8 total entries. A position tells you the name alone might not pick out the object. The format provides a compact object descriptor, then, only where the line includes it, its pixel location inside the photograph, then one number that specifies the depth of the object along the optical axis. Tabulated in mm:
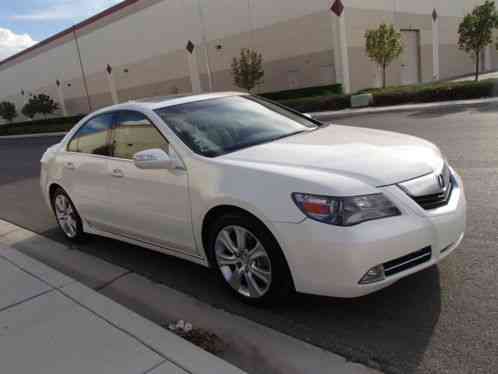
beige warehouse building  25797
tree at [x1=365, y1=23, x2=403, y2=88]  22625
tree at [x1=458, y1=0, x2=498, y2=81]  20859
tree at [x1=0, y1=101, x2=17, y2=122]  54406
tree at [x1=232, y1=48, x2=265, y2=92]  27172
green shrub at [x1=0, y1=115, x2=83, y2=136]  34938
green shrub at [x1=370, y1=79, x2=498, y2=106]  15203
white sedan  2969
